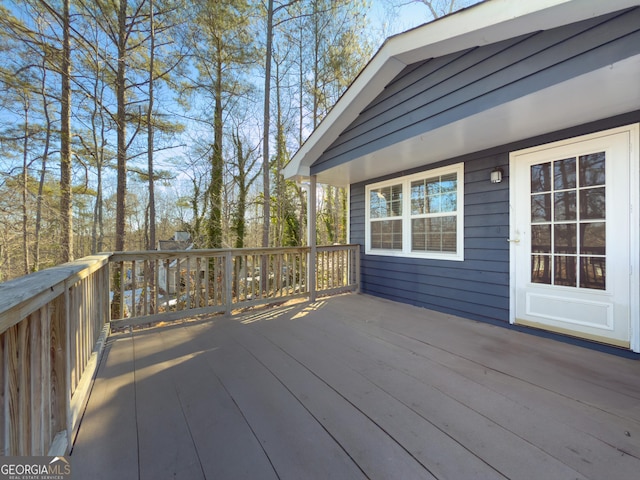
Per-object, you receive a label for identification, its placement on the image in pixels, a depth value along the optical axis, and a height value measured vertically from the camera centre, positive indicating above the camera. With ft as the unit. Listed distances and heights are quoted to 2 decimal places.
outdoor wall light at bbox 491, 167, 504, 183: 10.23 +2.35
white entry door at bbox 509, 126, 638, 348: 7.70 +0.04
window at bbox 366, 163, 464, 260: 11.91 +1.13
